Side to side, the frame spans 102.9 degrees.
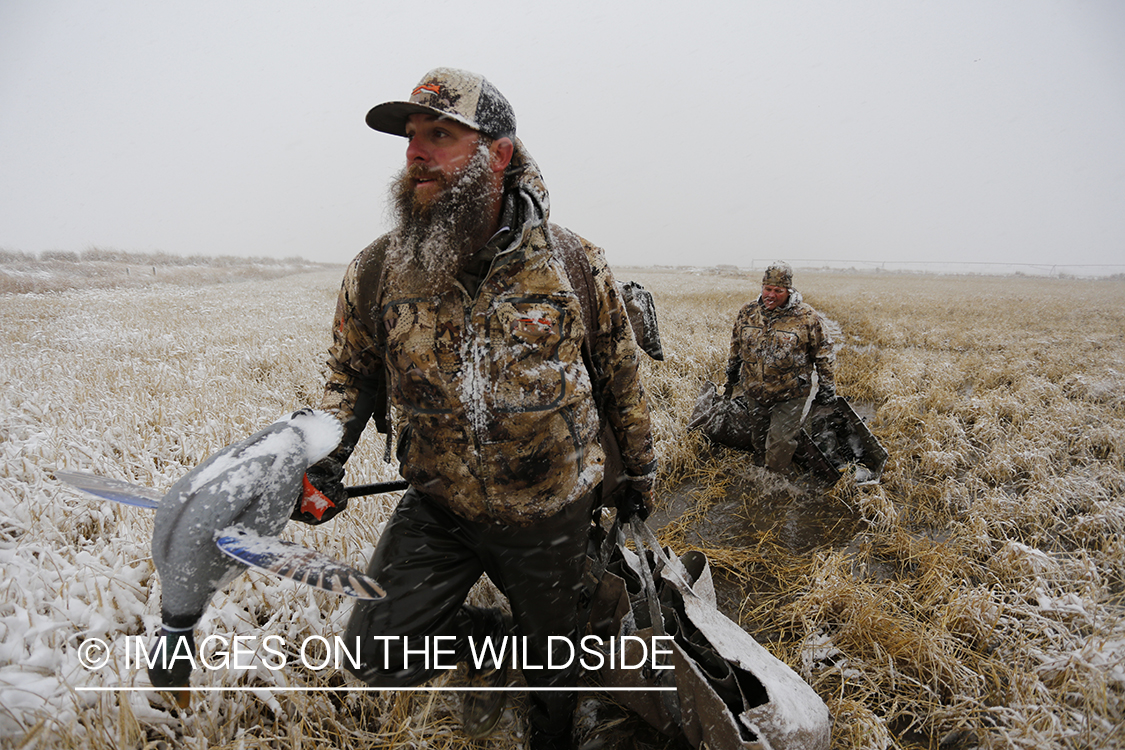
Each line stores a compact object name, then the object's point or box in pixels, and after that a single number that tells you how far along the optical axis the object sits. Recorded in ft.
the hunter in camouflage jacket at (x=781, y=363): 14.99
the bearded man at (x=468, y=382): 5.40
